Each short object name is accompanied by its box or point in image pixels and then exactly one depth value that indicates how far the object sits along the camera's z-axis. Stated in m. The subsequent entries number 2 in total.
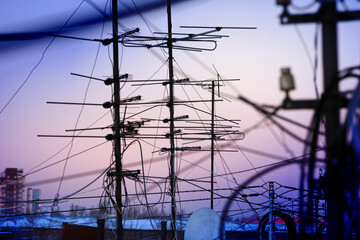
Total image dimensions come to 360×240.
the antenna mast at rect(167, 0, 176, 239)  23.73
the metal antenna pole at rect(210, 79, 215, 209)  29.40
